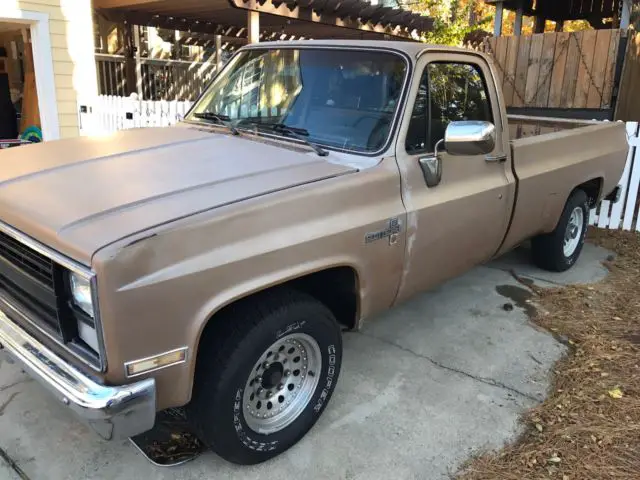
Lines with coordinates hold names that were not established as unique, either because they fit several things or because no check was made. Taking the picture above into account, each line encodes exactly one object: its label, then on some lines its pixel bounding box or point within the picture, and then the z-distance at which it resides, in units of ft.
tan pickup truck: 7.22
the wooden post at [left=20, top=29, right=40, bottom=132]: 30.94
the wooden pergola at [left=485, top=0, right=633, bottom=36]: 41.14
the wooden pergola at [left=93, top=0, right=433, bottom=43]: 31.50
